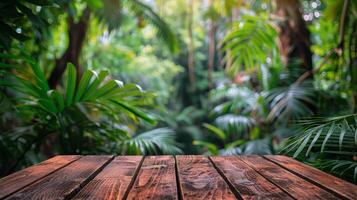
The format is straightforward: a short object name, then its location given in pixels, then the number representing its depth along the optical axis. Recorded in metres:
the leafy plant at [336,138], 1.17
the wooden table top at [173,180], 0.62
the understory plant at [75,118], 1.46
